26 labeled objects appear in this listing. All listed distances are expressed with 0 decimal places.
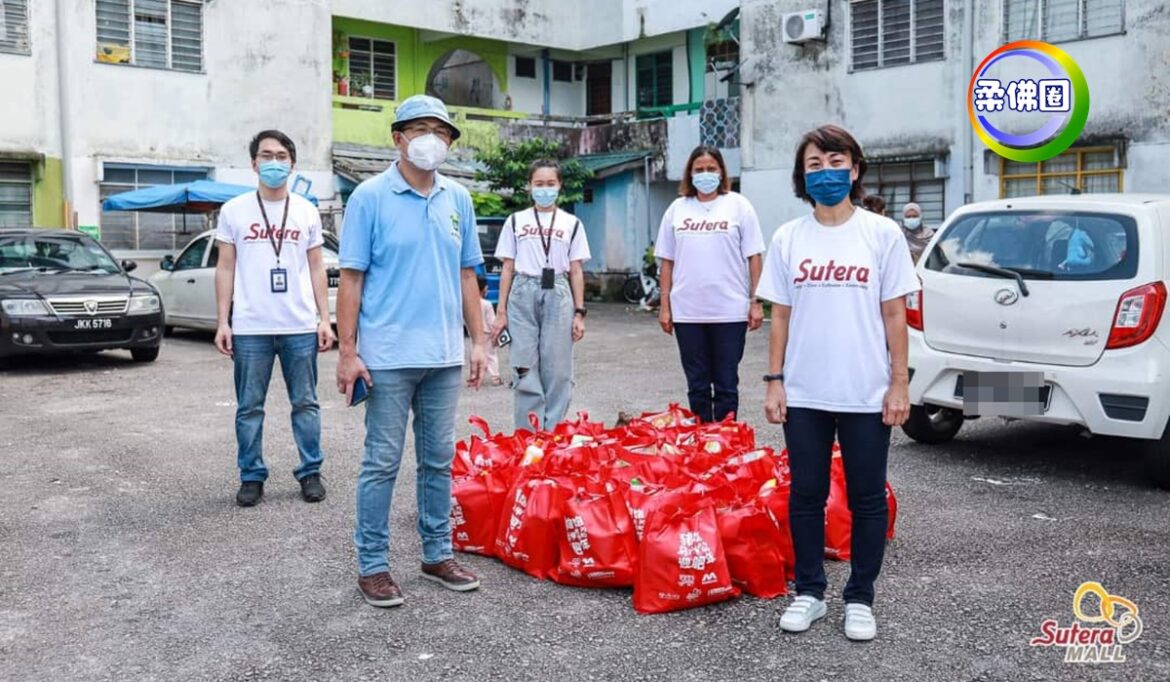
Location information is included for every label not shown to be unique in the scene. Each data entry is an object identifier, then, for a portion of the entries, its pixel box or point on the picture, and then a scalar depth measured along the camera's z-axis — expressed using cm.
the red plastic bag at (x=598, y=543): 463
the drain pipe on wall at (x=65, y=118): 1912
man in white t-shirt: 614
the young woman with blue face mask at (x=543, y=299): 686
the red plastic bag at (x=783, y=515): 473
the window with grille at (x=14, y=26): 1873
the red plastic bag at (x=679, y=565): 441
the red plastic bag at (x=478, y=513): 518
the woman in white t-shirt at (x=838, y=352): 408
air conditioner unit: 1956
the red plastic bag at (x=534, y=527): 481
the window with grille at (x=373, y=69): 2523
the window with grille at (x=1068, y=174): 1658
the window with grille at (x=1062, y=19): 1636
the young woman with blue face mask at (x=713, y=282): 650
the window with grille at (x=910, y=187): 1861
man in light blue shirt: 450
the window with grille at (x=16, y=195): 1914
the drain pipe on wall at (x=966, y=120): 1769
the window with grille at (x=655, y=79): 2658
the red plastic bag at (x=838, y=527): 502
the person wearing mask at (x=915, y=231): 1422
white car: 616
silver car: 1530
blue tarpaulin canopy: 1798
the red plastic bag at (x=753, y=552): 456
